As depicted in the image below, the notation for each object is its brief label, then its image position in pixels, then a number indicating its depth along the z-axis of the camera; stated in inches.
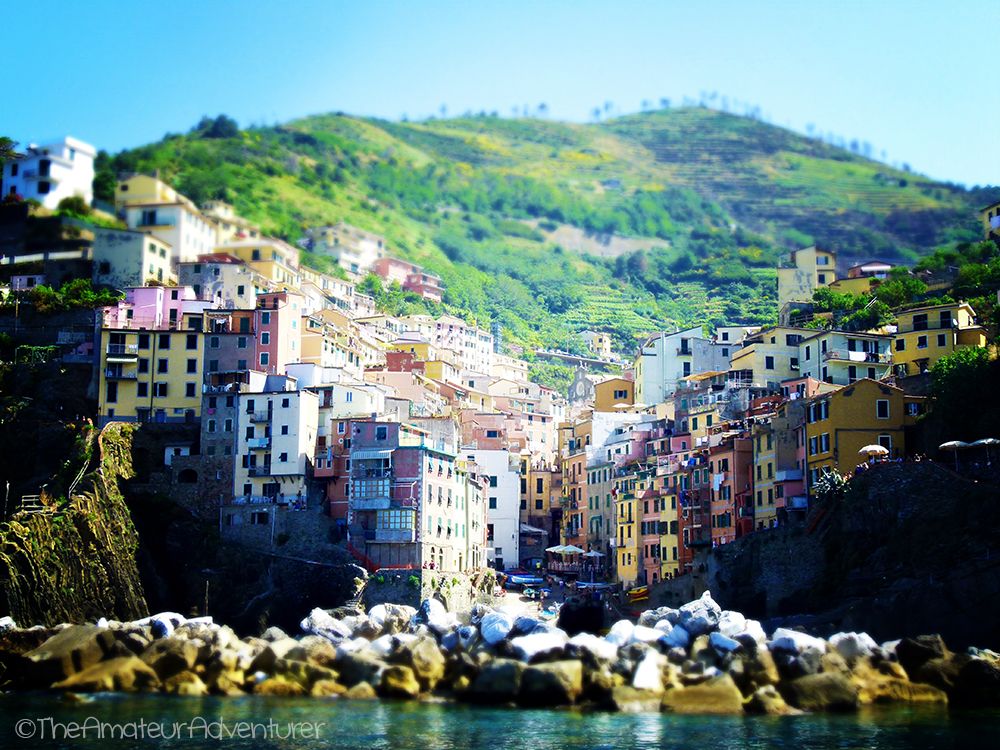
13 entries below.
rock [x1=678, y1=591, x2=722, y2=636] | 2309.3
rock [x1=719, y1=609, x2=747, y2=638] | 2277.3
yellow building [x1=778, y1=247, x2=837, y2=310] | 5157.5
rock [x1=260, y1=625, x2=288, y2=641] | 2484.0
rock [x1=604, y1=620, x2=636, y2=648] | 2301.9
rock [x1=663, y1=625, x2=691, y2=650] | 2274.9
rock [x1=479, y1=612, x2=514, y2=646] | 2341.3
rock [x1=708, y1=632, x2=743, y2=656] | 2197.2
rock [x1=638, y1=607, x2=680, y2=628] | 2524.6
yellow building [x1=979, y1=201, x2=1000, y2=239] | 4803.2
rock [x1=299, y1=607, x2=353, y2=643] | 2566.4
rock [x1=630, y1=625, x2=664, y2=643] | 2293.3
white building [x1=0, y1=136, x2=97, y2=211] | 4640.8
